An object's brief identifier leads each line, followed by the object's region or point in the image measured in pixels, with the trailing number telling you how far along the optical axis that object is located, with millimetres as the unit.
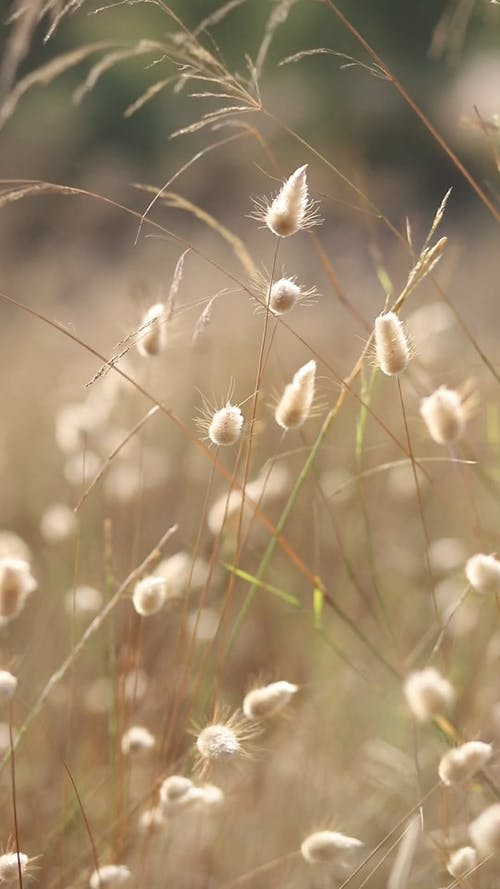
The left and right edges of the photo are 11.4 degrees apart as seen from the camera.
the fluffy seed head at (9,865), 803
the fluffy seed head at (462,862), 812
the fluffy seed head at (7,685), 804
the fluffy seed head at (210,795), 855
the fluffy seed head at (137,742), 889
